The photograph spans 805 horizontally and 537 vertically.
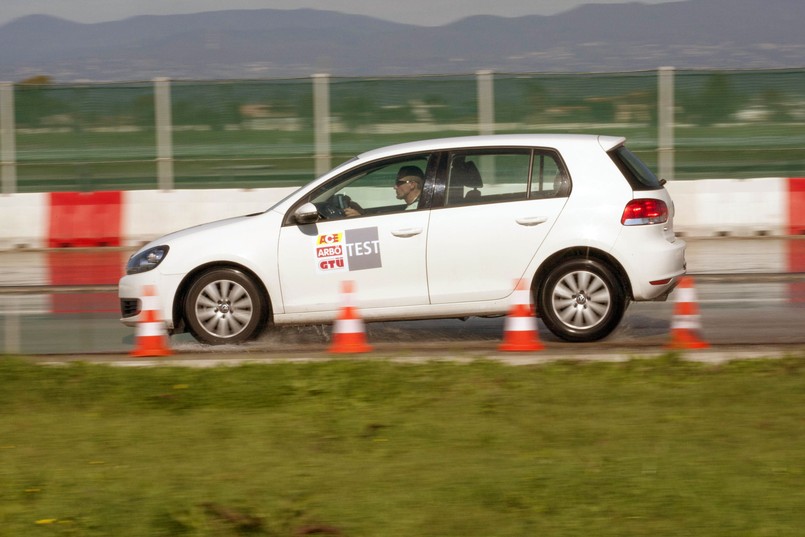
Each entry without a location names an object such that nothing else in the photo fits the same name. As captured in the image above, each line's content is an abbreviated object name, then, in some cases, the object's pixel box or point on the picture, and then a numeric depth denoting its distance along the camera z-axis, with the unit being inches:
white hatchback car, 733.9
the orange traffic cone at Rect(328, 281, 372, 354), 700.7
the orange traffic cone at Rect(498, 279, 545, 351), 693.9
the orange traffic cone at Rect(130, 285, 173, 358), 708.7
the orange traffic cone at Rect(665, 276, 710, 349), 698.8
